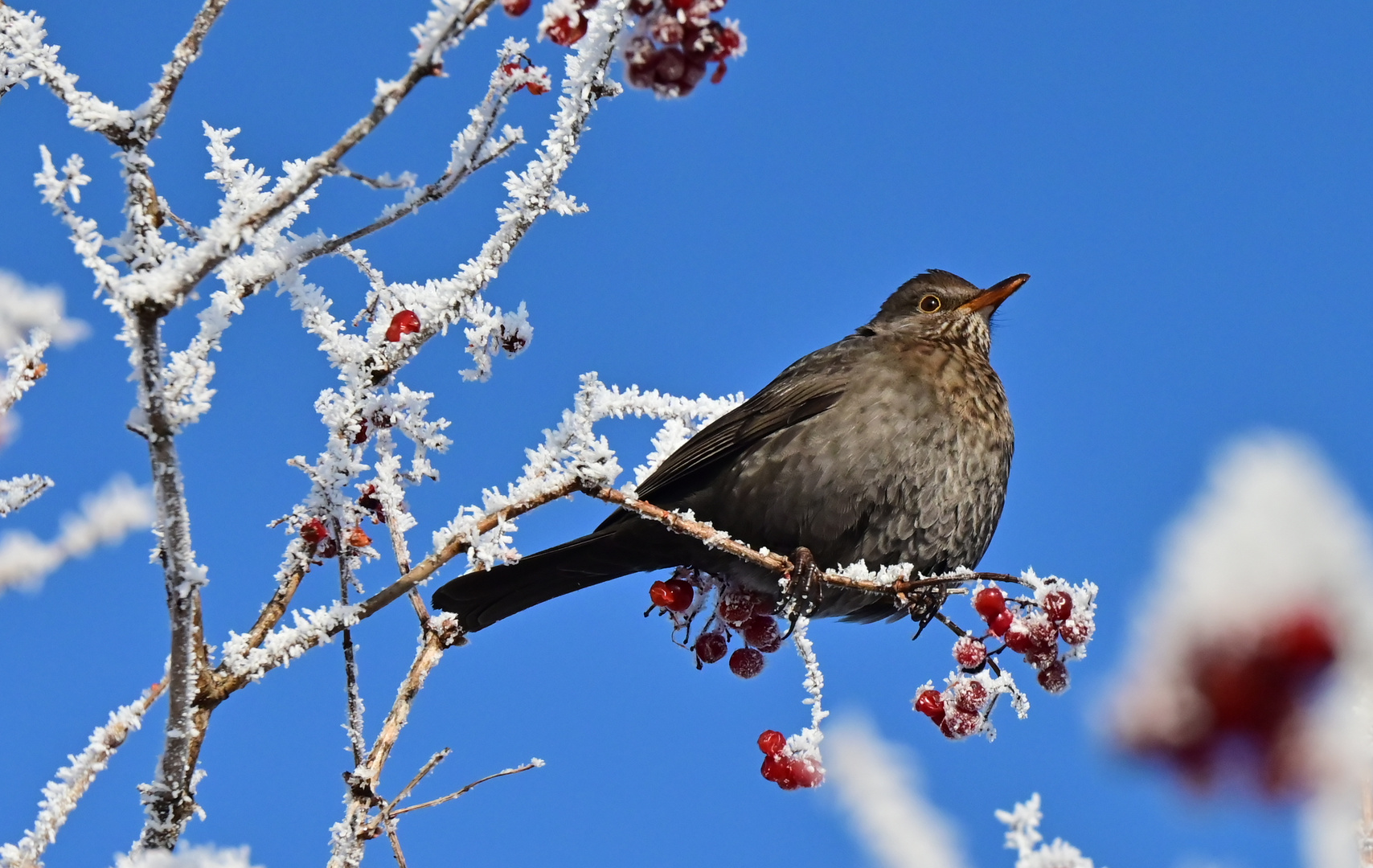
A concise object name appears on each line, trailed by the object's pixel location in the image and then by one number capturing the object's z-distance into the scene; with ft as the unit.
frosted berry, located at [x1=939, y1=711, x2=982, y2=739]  24.99
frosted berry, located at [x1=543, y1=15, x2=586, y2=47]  17.26
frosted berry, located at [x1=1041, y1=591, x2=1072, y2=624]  22.67
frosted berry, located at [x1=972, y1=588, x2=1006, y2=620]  23.99
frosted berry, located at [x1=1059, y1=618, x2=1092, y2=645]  22.67
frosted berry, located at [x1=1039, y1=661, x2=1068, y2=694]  23.58
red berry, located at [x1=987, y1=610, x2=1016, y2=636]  23.58
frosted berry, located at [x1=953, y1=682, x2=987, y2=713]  24.64
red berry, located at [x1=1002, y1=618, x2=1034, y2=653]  23.20
